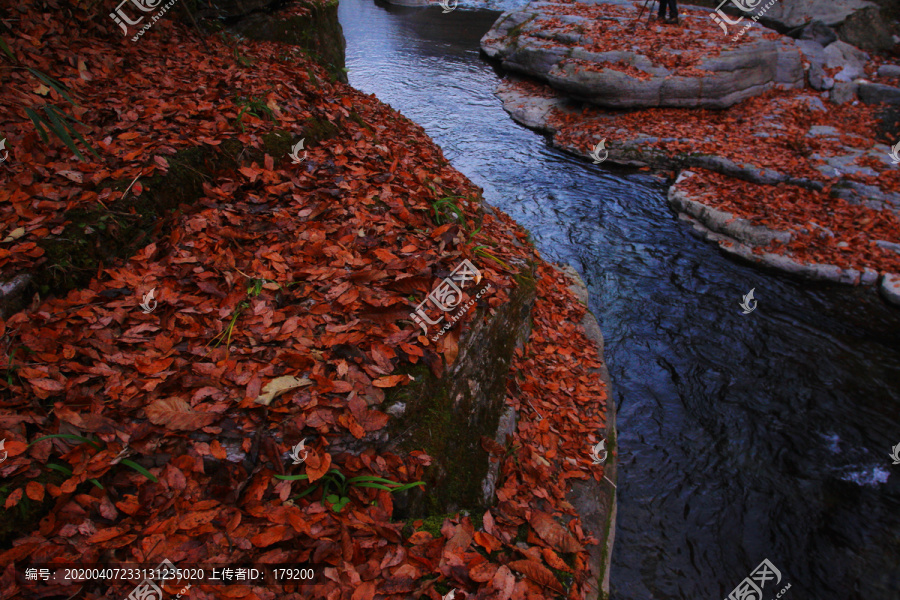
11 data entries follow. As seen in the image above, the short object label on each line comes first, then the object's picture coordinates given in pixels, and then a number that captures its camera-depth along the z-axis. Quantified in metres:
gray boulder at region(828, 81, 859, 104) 12.16
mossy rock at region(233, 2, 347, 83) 6.52
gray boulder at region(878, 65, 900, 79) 12.46
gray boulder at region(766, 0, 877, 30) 14.52
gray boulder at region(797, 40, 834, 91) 12.74
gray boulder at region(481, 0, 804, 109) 11.73
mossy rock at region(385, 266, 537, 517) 2.57
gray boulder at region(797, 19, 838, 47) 14.09
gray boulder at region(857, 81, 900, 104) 11.45
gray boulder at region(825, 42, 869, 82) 12.87
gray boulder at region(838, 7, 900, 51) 13.84
